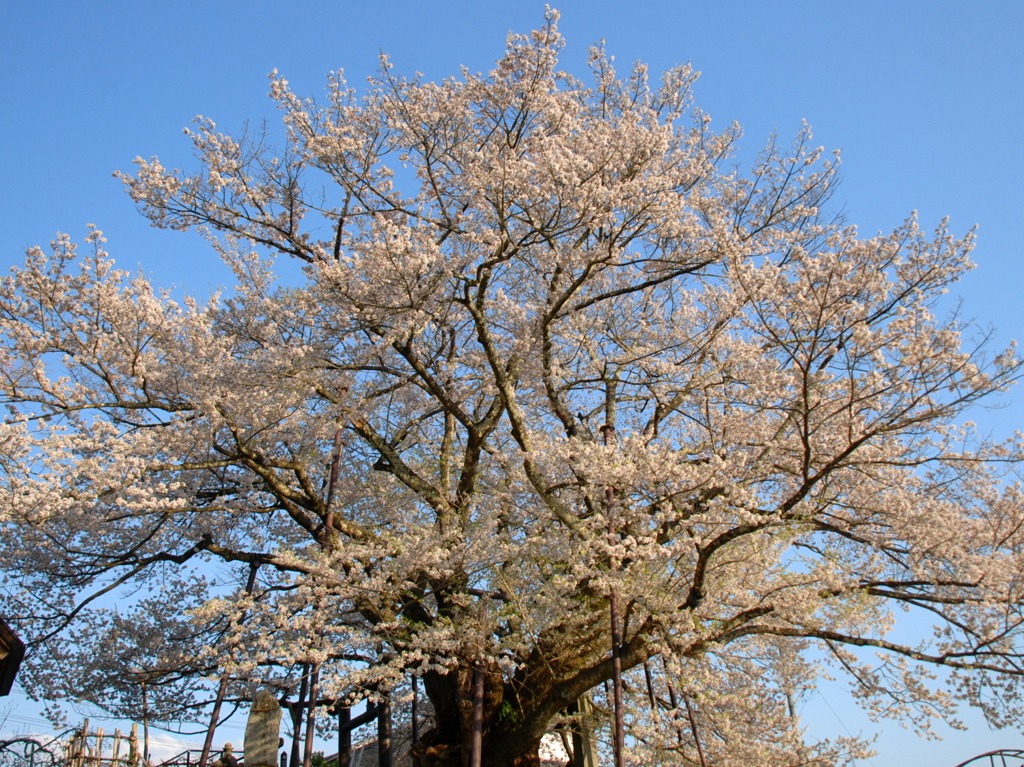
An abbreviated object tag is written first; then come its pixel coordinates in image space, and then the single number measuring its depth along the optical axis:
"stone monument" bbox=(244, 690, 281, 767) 9.58
